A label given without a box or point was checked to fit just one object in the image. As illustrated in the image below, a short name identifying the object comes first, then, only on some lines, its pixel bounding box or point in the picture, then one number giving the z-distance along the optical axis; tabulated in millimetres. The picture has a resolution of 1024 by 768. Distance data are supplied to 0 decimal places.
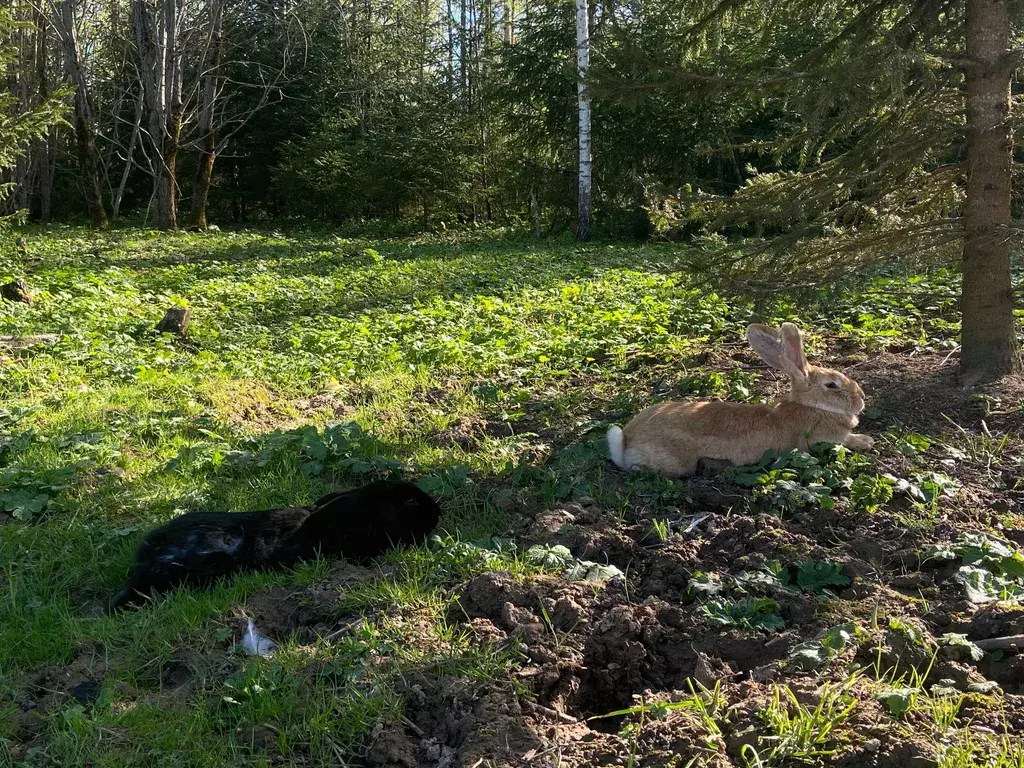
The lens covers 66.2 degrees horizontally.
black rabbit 3412
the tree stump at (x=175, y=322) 8203
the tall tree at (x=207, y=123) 21422
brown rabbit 4145
